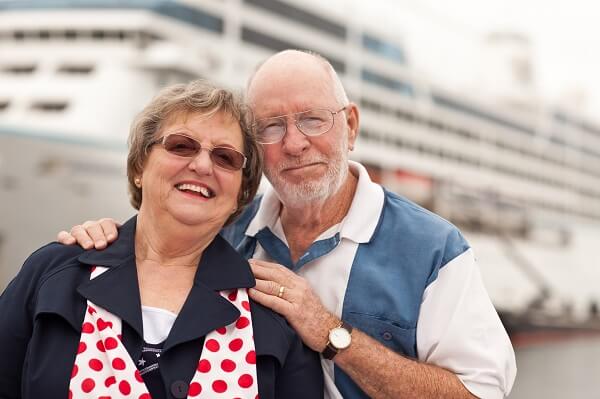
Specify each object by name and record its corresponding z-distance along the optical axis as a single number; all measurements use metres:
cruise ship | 12.19
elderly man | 2.44
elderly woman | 2.07
